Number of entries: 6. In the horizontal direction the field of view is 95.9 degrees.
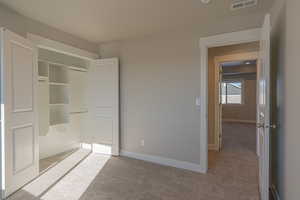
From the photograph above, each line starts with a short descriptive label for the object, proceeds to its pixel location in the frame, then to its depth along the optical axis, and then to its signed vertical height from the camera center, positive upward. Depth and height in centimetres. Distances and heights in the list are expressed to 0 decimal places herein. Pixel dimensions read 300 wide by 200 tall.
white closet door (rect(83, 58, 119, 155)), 286 -6
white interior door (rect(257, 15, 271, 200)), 136 -14
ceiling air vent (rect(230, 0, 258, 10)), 172 +124
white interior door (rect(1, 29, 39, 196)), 164 -17
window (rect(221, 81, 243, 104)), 672 +37
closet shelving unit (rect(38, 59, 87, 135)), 299 +14
